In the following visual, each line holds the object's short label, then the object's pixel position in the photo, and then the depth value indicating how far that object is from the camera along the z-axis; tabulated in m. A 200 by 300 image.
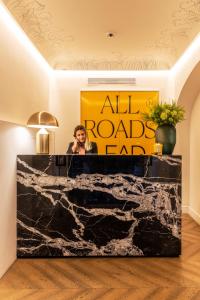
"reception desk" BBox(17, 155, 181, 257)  3.09
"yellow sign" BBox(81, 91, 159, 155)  5.36
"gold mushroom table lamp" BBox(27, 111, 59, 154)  3.25
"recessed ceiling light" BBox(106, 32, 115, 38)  3.64
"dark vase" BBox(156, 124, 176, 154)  3.15
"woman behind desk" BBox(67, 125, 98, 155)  3.87
